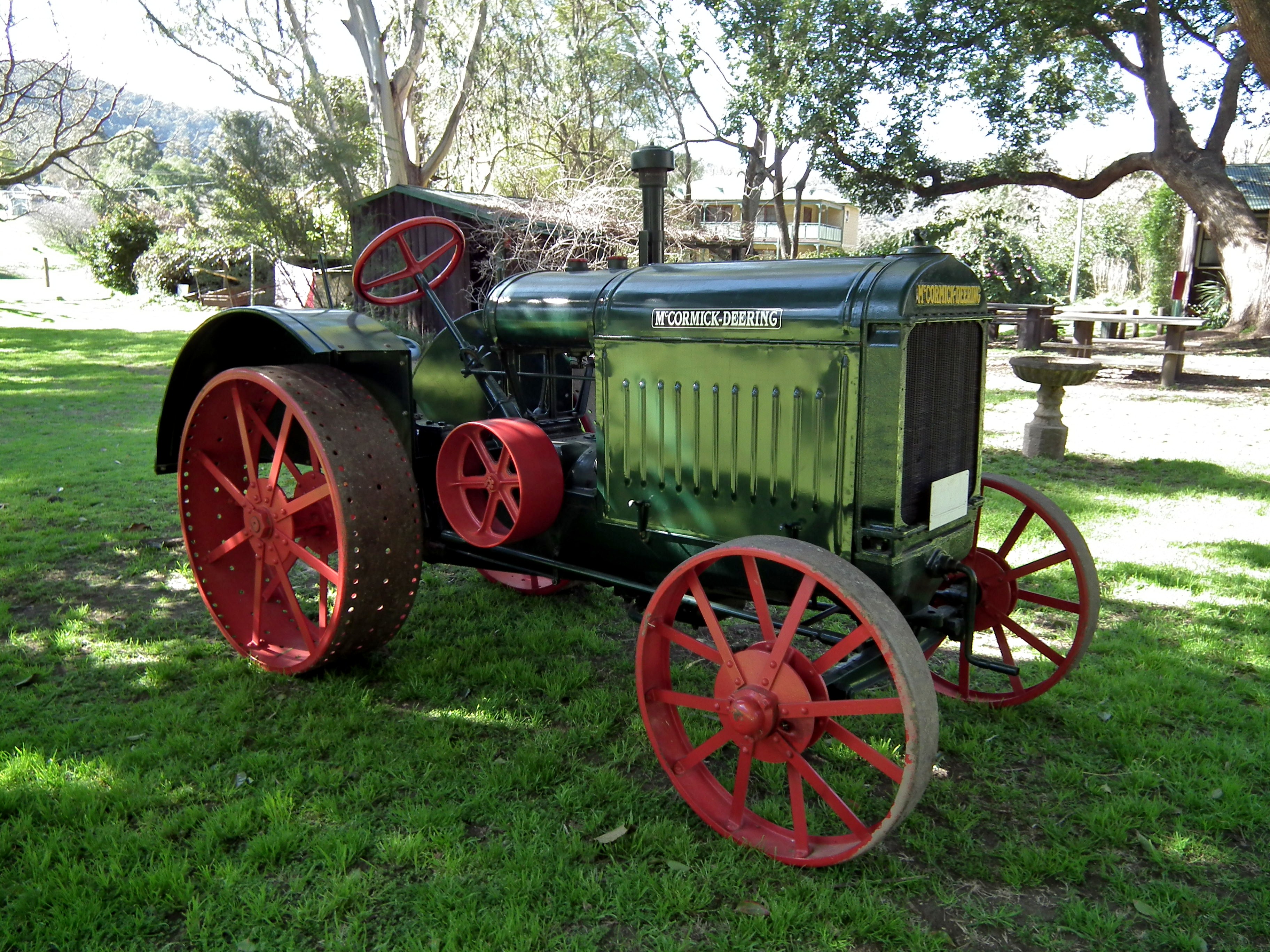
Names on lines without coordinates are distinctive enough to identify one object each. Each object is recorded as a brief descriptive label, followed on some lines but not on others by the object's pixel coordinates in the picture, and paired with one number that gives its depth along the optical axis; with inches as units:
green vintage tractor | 91.3
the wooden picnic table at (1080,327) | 427.2
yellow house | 1075.3
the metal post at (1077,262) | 973.2
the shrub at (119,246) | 994.1
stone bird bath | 269.3
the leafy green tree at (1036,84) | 528.1
